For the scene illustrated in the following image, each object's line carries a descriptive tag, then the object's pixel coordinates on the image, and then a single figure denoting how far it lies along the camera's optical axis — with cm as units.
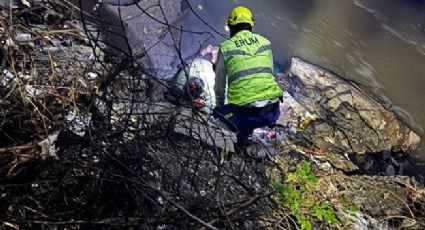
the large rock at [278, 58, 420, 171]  552
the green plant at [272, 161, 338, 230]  339
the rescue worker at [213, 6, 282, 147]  440
